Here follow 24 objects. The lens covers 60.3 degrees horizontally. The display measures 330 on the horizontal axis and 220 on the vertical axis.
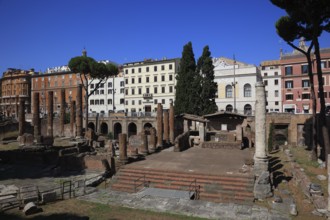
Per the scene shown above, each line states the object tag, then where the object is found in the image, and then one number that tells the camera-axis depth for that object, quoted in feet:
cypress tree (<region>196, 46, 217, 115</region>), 134.51
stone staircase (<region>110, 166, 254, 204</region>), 48.49
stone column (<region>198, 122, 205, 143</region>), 103.42
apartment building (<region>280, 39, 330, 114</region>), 145.07
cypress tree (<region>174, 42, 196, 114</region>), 136.87
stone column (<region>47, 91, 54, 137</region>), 115.55
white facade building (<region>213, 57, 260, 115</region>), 163.84
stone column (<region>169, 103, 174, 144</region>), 105.81
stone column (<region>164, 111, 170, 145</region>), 103.13
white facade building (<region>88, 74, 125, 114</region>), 215.72
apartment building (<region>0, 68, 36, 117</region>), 263.70
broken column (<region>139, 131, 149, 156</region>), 81.70
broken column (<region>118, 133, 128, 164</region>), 66.23
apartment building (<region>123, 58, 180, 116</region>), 194.08
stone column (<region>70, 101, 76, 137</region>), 133.75
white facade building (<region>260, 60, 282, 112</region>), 167.49
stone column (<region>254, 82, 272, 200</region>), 53.68
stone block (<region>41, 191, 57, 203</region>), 43.54
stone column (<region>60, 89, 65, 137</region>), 128.88
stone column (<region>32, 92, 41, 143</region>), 101.96
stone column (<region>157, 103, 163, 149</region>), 94.63
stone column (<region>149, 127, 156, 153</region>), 88.42
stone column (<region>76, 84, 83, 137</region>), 113.49
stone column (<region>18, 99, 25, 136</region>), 111.14
